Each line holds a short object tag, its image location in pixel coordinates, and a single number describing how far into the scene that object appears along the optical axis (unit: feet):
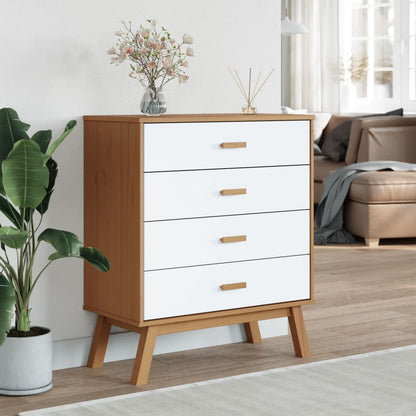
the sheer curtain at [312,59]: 43.12
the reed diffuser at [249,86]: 16.08
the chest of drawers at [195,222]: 13.52
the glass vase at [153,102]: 14.30
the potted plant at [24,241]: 12.27
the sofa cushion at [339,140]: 35.09
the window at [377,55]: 38.82
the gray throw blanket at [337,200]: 28.68
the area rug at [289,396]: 12.42
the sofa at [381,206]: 27.90
